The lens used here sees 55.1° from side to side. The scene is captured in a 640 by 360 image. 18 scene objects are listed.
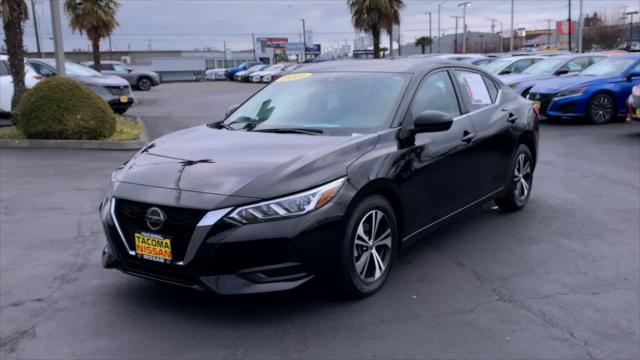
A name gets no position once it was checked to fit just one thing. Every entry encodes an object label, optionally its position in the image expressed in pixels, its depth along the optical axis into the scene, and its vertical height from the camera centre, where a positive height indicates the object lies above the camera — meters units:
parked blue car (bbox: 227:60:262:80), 52.62 +0.46
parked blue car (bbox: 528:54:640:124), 13.35 -0.68
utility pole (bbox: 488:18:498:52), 93.85 +4.36
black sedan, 3.61 -0.70
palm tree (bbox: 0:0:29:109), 12.97 +0.96
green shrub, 10.91 -0.56
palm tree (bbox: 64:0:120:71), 27.28 +2.74
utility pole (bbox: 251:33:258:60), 90.68 +4.12
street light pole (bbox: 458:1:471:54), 56.71 +5.84
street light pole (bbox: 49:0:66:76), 13.78 +1.00
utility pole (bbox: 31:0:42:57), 54.78 +4.92
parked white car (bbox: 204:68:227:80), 57.09 +0.15
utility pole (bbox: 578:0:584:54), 42.72 +2.19
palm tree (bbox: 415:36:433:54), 61.56 +2.78
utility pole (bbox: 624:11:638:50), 63.57 +3.60
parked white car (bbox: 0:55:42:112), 14.38 +0.00
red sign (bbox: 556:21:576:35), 75.19 +4.45
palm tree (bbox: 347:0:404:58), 31.02 +2.80
